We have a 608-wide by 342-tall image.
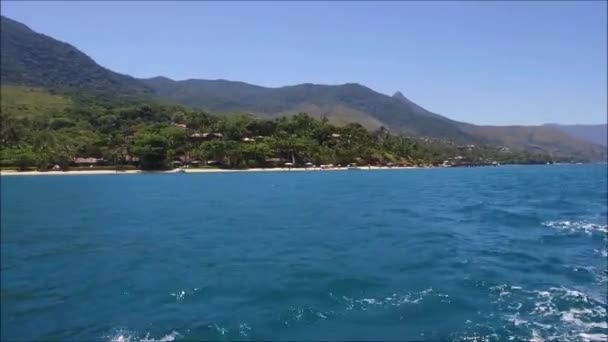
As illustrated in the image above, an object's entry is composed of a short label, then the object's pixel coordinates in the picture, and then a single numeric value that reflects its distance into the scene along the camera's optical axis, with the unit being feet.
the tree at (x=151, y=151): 366.43
